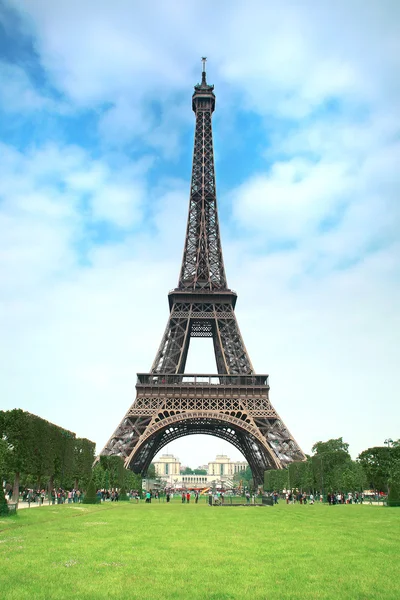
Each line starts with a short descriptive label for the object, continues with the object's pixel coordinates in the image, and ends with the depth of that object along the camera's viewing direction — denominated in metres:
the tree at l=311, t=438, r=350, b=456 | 112.81
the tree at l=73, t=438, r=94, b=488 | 55.69
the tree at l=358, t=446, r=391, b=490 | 58.69
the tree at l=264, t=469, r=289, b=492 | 61.94
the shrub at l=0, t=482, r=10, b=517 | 27.45
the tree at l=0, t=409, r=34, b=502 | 40.62
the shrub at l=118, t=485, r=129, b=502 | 58.16
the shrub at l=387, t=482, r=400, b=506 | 43.88
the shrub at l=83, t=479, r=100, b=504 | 46.28
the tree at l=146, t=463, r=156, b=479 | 180.68
